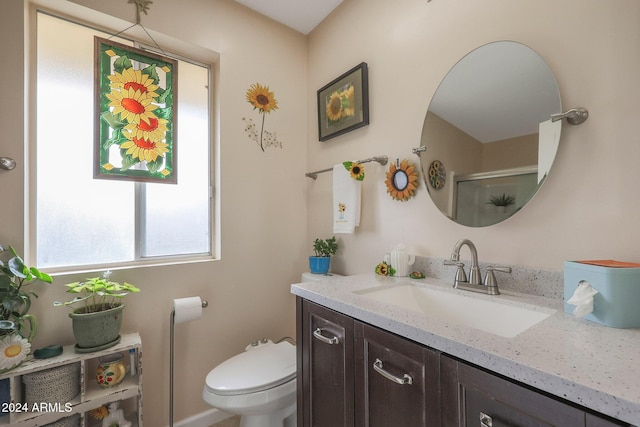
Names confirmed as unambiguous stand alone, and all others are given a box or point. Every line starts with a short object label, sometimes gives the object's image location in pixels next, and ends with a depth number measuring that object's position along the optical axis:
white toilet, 1.16
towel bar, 1.45
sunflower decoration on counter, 1.30
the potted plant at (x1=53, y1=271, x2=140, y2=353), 1.17
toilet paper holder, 1.41
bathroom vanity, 0.47
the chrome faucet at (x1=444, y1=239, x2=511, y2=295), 0.98
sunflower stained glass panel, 1.41
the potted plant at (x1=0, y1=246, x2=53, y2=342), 1.02
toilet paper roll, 1.40
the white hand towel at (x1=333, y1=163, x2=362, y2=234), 1.53
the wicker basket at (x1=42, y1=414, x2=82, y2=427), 1.10
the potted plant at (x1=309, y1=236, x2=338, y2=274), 1.68
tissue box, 0.65
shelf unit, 1.04
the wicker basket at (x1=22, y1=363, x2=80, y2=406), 1.07
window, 1.31
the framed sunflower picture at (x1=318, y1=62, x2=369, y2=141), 1.55
